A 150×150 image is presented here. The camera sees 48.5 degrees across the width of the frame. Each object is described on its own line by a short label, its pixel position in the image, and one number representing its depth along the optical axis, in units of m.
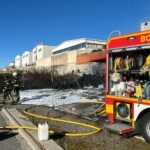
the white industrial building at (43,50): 64.62
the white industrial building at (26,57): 77.46
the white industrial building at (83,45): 44.90
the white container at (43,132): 3.91
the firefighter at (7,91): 9.45
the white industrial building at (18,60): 85.22
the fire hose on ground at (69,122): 4.31
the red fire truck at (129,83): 4.08
